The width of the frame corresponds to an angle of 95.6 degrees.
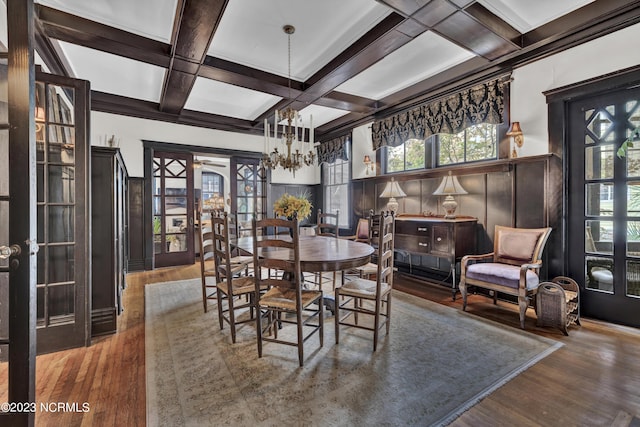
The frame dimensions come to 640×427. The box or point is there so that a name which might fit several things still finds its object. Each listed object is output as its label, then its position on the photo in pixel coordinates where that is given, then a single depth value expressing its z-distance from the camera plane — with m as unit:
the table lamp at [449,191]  3.85
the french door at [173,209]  5.49
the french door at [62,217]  2.26
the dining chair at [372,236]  3.05
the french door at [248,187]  6.32
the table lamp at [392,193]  4.70
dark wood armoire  2.60
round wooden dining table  2.22
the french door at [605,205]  2.69
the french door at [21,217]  1.24
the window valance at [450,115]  3.55
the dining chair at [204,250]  3.03
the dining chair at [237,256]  3.15
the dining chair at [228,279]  2.42
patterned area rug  1.62
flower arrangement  3.22
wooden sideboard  3.60
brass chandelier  3.34
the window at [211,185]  10.05
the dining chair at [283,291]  2.05
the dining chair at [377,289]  2.30
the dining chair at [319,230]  3.64
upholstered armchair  2.78
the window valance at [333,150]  6.14
